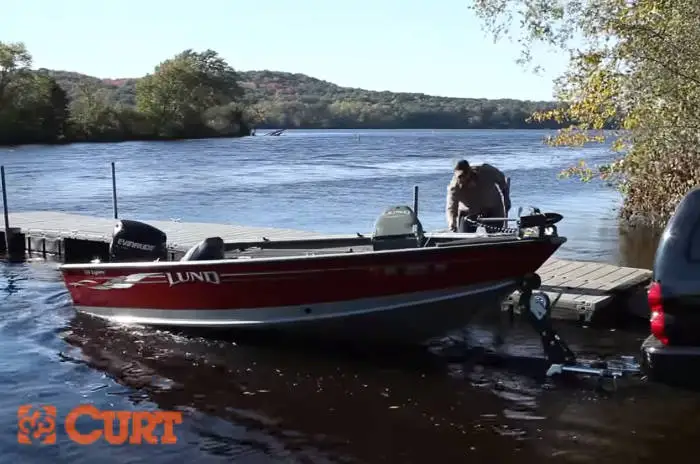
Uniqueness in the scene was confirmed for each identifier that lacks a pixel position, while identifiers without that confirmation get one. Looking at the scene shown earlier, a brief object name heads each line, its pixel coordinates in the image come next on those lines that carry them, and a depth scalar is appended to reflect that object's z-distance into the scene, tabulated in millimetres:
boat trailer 7723
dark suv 5648
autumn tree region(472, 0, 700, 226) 12164
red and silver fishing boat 8719
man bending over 11242
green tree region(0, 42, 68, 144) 79794
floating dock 10281
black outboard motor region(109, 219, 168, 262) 10883
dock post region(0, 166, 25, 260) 17078
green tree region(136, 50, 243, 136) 98250
